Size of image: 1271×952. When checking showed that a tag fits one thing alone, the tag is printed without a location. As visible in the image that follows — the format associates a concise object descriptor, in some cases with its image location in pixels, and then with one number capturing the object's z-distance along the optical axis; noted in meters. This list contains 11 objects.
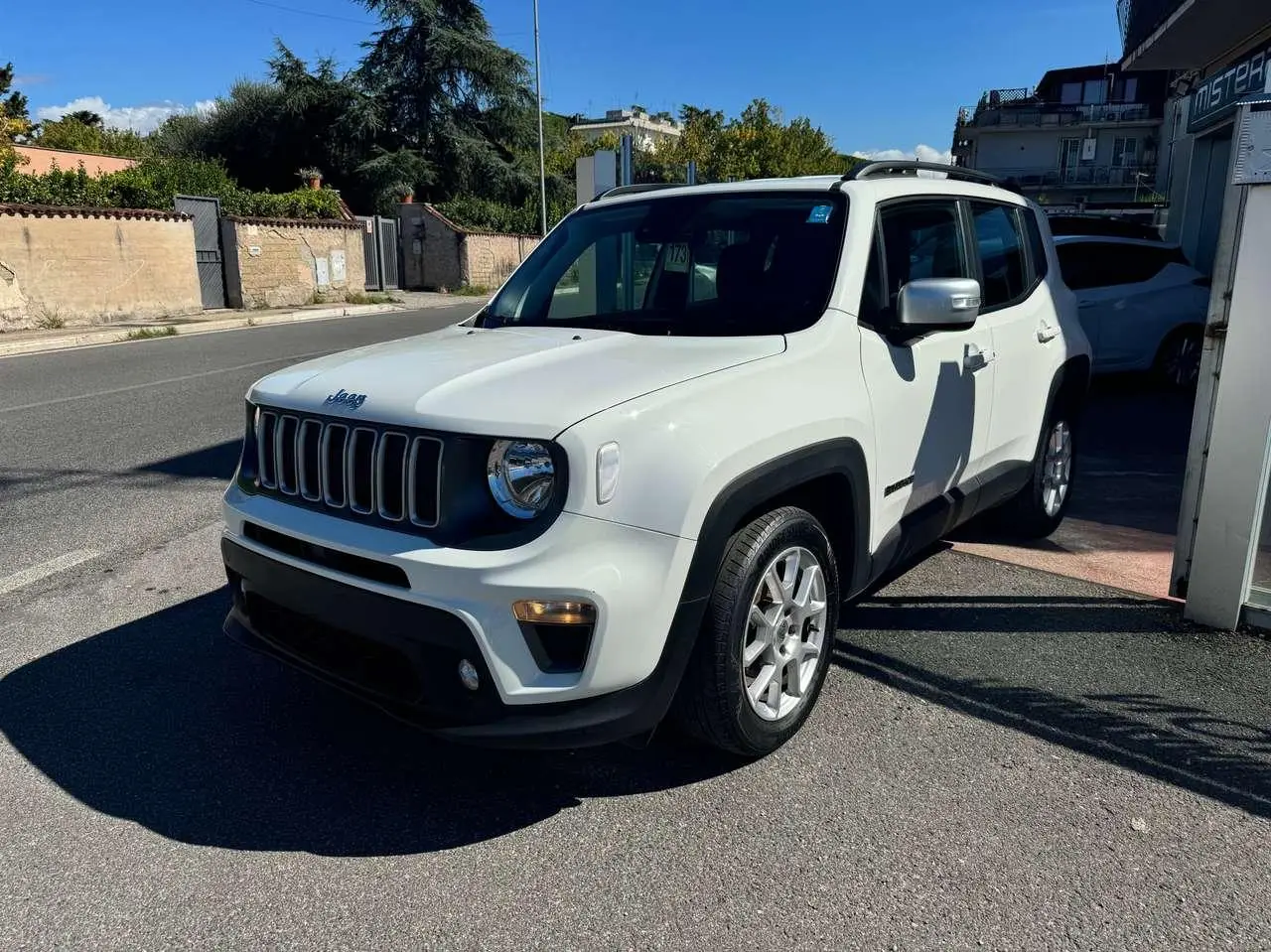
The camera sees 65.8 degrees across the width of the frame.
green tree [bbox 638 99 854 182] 55.91
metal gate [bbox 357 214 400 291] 29.88
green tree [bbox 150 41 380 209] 37.09
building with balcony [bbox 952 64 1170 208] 65.25
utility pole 30.86
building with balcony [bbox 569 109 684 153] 117.59
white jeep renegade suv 2.50
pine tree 36.62
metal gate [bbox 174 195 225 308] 21.97
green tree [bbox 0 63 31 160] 32.04
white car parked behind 9.62
